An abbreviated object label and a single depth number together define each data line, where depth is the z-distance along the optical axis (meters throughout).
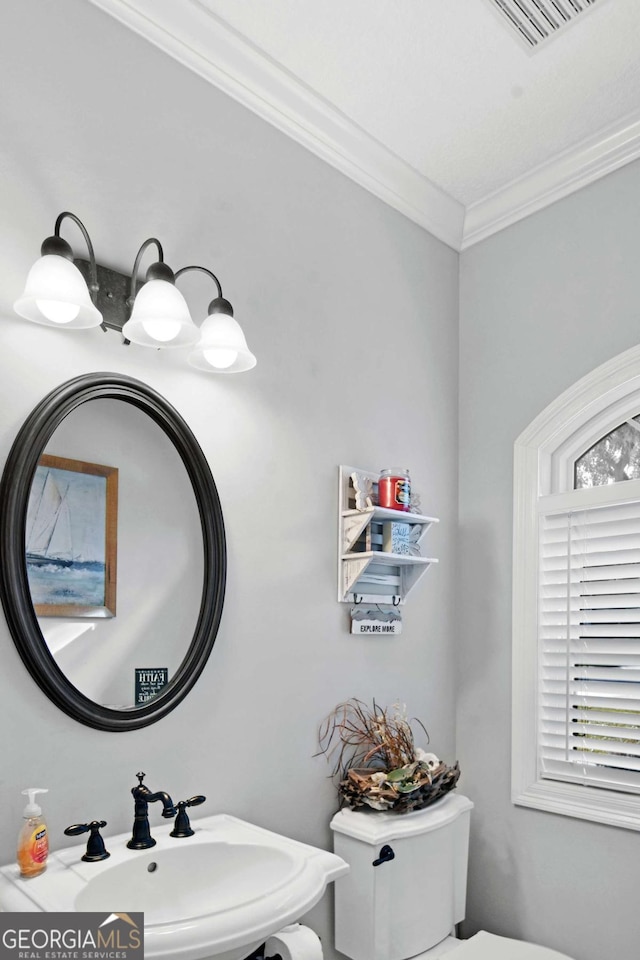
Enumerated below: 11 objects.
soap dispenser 1.33
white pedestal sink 1.19
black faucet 1.50
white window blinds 2.12
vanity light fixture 1.43
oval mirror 1.47
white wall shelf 2.09
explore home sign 2.16
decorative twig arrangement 1.97
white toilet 1.88
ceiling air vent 1.81
